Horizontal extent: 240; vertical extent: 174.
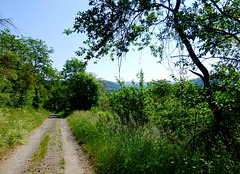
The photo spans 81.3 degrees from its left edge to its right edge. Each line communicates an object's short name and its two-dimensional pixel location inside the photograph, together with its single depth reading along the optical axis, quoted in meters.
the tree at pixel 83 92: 26.53
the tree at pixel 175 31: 2.96
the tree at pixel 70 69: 38.69
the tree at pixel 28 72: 9.46
